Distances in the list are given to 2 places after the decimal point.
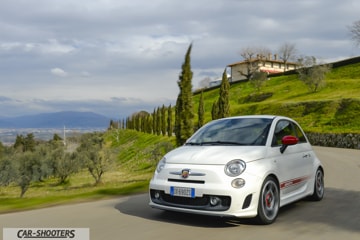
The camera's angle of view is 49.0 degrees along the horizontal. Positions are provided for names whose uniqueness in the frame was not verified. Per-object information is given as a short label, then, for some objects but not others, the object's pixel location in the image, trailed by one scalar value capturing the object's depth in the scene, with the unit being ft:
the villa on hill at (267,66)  407.36
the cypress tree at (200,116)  126.52
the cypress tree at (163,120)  187.13
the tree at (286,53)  398.01
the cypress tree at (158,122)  195.31
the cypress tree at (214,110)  122.52
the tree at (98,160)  122.21
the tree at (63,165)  147.54
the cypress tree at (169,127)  170.19
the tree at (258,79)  251.68
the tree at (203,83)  443.32
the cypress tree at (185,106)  67.31
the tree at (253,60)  359.66
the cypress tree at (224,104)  99.73
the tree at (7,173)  136.77
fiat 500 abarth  18.66
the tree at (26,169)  127.13
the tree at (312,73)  204.11
